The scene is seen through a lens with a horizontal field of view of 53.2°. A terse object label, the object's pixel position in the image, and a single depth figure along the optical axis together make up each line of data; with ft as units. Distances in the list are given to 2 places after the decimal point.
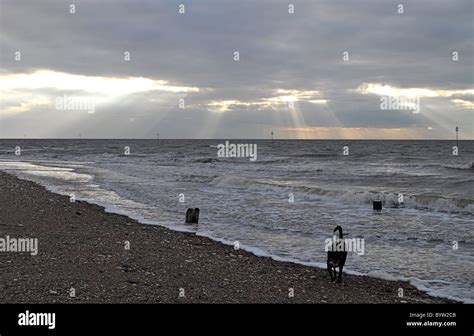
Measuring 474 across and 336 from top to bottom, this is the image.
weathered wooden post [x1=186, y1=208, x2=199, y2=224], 44.98
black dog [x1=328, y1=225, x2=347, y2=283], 26.04
